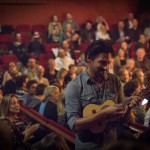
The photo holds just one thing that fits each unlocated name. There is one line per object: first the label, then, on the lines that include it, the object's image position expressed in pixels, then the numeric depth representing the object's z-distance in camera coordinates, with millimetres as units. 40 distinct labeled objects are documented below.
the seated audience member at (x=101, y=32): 17854
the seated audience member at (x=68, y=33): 17486
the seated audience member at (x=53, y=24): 17968
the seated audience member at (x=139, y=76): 9484
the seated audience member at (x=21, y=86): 10304
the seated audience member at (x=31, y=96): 8902
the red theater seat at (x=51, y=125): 5786
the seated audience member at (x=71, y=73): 11009
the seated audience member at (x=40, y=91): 9410
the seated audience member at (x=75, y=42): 16988
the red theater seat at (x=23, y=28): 18091
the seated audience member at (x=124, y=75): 10311
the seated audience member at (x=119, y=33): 18412
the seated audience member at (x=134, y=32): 18239
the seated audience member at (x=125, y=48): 15499
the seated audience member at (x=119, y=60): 12240
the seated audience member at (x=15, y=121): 5916
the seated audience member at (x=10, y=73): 12593
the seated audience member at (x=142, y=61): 13287
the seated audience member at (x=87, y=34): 17980
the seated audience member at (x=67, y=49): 15753
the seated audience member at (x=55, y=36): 17634
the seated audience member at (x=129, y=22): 18647
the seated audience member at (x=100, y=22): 18634
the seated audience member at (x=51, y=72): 12892
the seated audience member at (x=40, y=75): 11780
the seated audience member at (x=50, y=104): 7800
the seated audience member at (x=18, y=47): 15905
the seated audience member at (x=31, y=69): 12775
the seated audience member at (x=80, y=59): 14372
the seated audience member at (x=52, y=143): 4383
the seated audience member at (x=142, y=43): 16177
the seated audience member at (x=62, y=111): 6823
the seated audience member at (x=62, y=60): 14794
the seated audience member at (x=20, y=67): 14337
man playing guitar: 4427
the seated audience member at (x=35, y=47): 16325
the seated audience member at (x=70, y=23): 18523
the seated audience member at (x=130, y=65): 12140
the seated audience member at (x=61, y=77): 11155
